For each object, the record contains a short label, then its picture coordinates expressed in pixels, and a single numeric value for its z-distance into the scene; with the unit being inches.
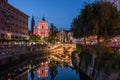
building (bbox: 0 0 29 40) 1261.1
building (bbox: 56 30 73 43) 2649.0
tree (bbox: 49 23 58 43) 2222.6
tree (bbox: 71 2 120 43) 411.9
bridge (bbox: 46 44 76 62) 1617.1
